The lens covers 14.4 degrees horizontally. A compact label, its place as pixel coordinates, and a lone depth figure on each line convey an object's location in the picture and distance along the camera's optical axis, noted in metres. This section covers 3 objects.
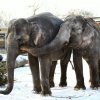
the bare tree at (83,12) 81.56
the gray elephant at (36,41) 9.76
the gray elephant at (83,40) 10.47
